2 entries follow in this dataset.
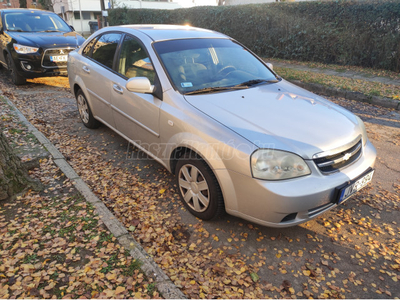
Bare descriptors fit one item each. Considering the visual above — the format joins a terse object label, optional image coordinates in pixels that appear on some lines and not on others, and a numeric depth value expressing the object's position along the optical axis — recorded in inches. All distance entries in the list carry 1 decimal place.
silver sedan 97.4
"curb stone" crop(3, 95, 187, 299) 88.8
